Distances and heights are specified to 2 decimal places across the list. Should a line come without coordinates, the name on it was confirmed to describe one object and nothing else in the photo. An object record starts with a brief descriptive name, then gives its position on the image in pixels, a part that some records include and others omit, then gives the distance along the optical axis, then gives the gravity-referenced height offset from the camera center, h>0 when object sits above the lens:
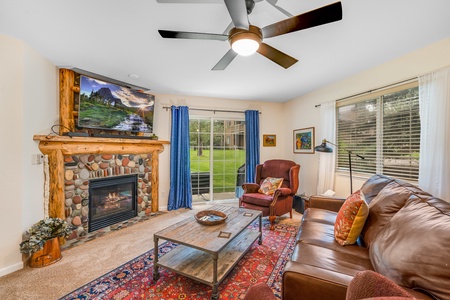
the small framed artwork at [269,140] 4.59 +0.17
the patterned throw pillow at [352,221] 1.59 -0.61
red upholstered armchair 3.07 -0.75
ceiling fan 1.17 +0.82
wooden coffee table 1.64 -1.07
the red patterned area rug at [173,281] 1.66 -1.26
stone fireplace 2.45 -0.41
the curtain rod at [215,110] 3.95 +0.80
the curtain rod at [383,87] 2.40 +0.82
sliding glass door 4.27 -0.23
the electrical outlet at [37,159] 2.20 -0.15
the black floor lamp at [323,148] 3.04 -0.01
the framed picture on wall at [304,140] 3.87 +0.15
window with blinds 2.42 +0.23
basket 2.07 -0.80
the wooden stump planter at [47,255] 2.04 -1.17
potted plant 1.98 -1.01
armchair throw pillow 3.45 -0.69
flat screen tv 2.74 +0.62
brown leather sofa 0.89 -0.60
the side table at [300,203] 3.55 -1.05
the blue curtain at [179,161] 3.90 -0.29
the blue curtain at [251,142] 4.35 +0.10
